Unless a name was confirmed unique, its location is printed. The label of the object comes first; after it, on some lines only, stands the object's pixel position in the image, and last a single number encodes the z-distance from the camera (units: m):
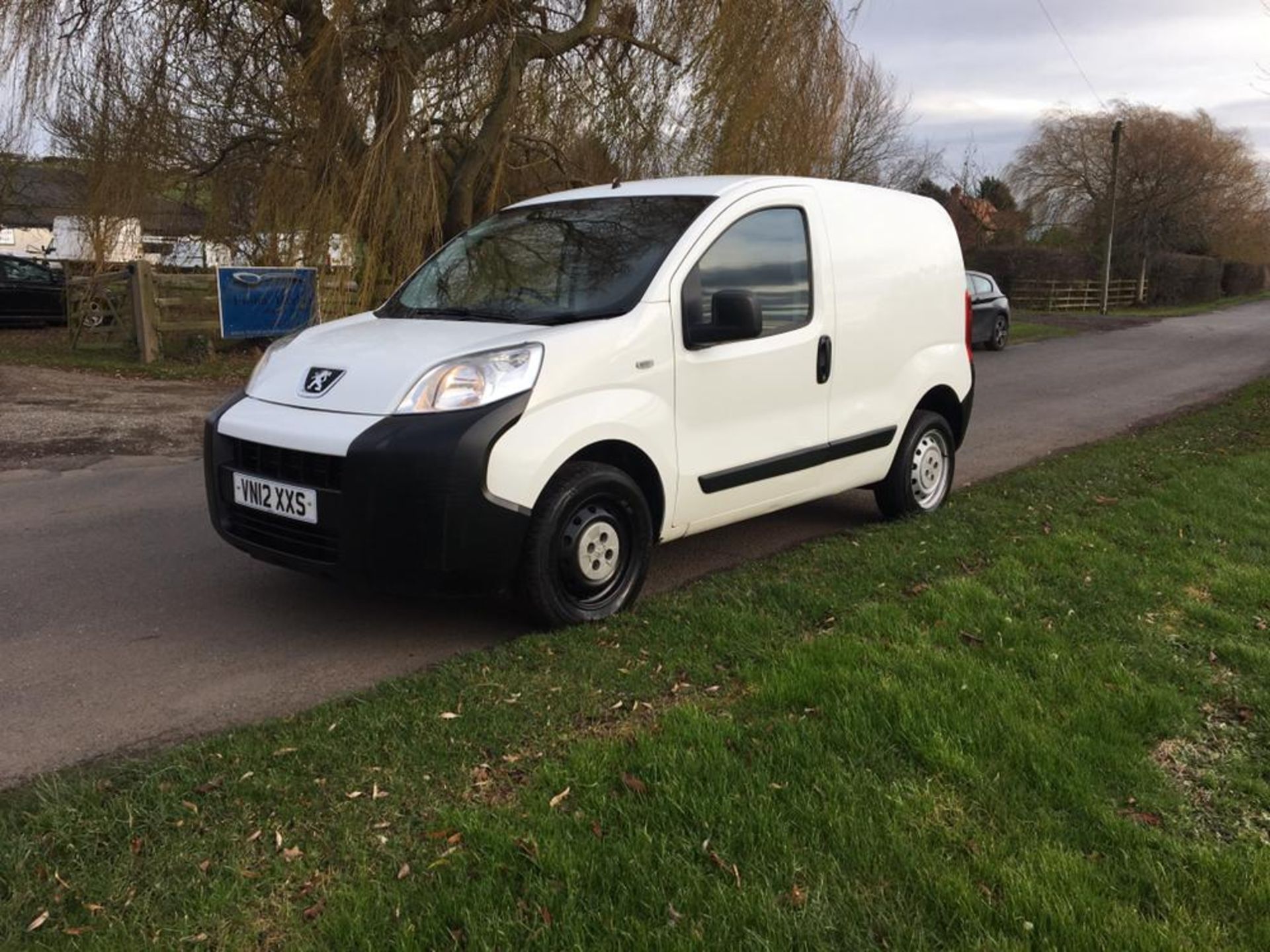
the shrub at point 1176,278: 40.62
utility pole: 35.12
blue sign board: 14.02
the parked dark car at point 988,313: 19.41
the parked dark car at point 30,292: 20.81
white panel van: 4.01
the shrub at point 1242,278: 47.78
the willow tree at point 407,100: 12.48
